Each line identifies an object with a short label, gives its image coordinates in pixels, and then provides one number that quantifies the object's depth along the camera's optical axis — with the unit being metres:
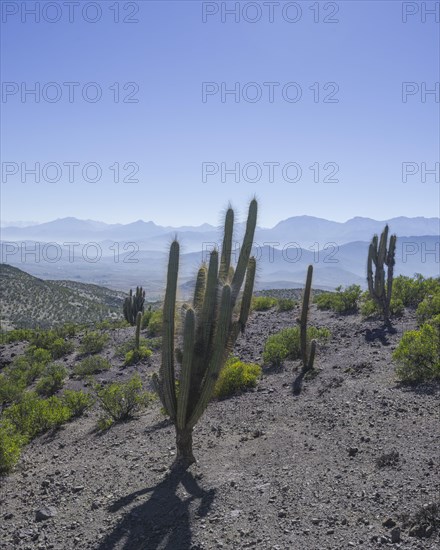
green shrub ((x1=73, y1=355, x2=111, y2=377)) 16.98
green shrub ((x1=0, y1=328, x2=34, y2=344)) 25.40
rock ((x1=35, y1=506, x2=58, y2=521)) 6.88
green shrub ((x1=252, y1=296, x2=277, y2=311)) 26.28
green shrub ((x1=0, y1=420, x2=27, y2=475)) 8.88
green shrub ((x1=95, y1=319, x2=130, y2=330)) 26.79
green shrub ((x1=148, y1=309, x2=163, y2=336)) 21.81
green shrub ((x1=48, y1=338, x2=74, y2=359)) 21.05
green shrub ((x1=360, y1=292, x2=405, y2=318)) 19.95
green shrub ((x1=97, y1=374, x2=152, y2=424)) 11.27
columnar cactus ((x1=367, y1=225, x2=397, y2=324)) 19.03
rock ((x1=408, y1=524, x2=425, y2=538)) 5.23
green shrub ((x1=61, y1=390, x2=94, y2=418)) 12.36
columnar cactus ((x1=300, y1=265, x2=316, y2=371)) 13.29
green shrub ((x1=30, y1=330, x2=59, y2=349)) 22.40
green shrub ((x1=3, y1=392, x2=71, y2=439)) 11.20
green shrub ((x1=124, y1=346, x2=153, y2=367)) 17.61
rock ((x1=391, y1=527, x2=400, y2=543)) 5.20
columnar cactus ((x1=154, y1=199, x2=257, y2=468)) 7.59
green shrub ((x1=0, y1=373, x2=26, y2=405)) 14.43
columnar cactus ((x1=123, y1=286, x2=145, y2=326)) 27.22
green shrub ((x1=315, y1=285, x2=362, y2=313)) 22.42
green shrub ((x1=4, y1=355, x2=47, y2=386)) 17.08
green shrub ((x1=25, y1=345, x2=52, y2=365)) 19.57
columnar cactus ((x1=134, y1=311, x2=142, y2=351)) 18.20
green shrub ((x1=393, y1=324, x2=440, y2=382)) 10.73
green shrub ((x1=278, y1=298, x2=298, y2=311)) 24.77
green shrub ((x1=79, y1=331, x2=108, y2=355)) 20.64
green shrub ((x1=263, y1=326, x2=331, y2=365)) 14.24
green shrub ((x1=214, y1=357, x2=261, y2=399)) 11.91
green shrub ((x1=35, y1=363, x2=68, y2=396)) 15.46
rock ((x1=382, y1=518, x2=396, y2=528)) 5.50
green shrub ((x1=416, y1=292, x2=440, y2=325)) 16.55
